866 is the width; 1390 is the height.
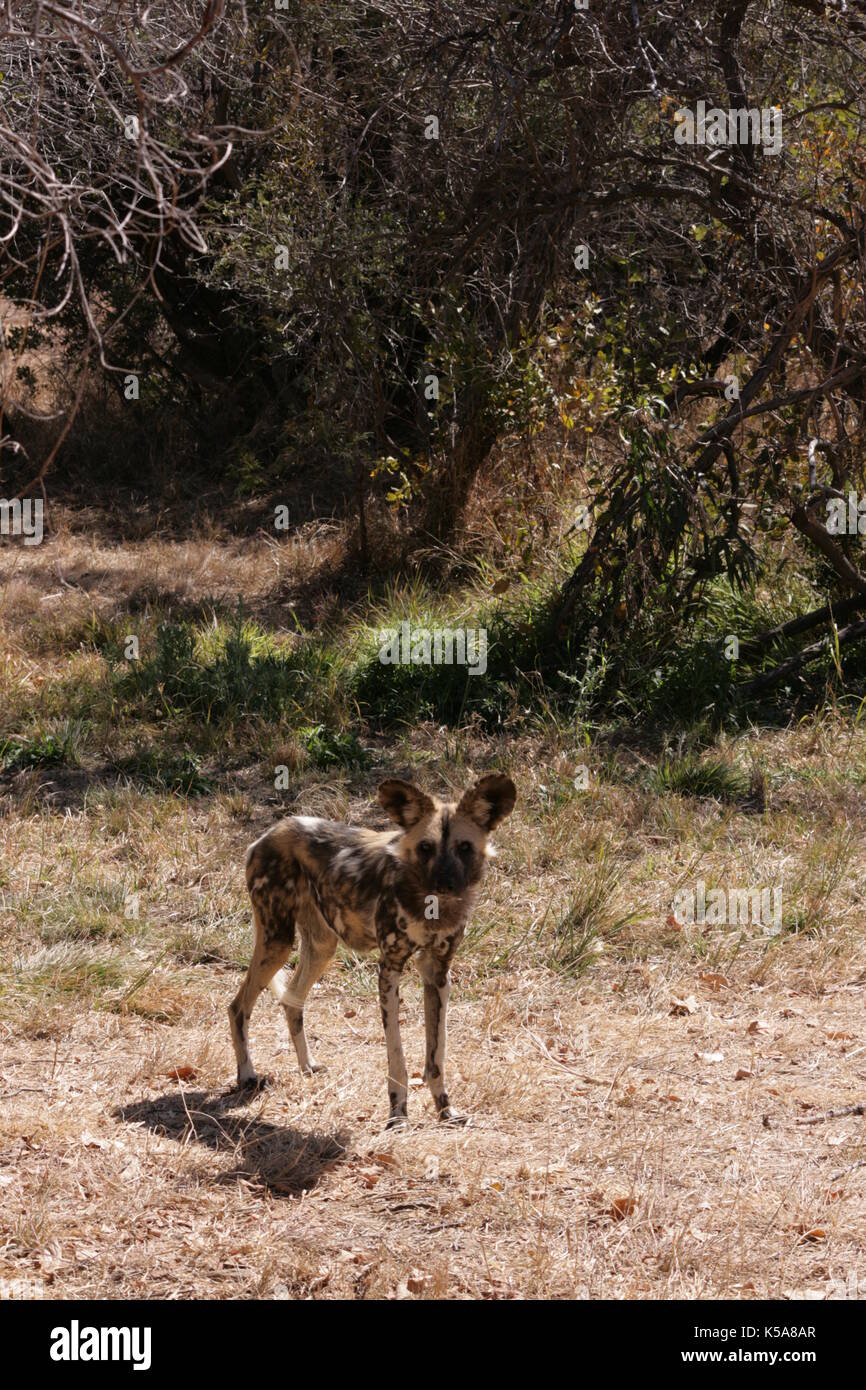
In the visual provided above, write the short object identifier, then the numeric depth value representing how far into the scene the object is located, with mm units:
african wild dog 9336
